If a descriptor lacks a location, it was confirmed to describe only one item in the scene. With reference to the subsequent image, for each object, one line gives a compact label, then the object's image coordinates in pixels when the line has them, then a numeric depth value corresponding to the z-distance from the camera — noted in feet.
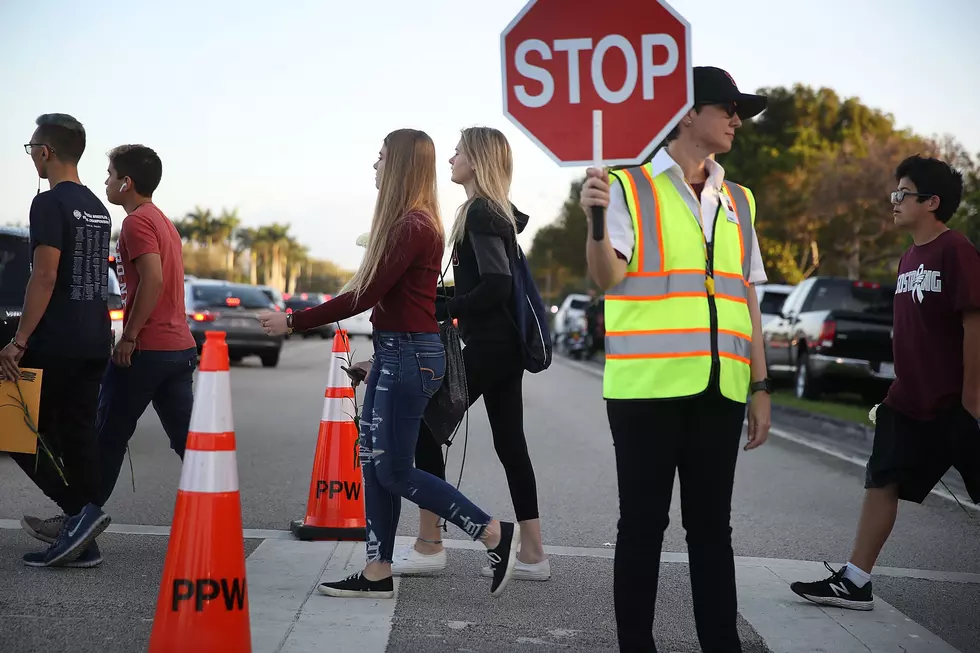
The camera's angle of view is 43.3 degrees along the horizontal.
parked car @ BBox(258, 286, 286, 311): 91.40
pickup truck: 53.21
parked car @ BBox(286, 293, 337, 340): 177.17
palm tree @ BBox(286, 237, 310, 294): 533.14
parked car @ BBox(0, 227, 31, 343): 27.45
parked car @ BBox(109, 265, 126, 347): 34.32
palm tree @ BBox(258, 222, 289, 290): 487.04
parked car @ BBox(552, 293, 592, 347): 124.16
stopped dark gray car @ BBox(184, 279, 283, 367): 73.00
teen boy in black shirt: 17.43
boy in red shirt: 18.40
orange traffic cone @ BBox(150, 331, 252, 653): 12.53
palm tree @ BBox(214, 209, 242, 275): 428.56
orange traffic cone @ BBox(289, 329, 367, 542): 20.30
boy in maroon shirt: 16.52
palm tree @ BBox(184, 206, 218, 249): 421.59
